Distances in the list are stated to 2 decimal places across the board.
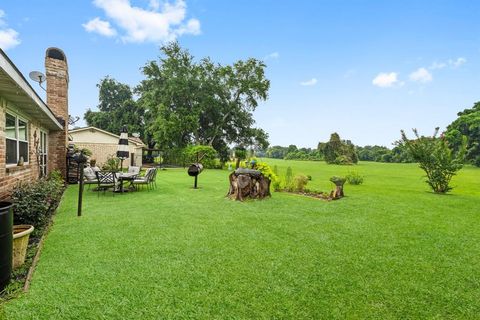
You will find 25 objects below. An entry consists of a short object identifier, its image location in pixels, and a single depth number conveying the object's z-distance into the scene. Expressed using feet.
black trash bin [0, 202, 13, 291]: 8.68
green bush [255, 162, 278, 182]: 32.89
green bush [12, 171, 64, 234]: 14.78
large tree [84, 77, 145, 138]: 120.98
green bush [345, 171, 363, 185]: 46.42
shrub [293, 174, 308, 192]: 34.55
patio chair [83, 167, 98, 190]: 32.09
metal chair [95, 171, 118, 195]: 29.04
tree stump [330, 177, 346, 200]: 29.91
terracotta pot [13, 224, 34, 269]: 10.57
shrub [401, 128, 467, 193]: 34.09
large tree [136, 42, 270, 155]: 98.48
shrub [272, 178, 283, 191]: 35.24
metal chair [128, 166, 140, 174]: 39.18
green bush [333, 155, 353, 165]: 136.46
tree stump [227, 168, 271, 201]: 27.61
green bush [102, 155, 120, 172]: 58.38
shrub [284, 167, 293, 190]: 35.06
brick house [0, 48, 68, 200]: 15.39
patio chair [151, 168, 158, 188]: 33.82
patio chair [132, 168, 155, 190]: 32.64
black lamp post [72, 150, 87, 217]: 18.58
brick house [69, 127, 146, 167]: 74.79
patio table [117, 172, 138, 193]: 30.12
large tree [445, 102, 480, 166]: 137.59
